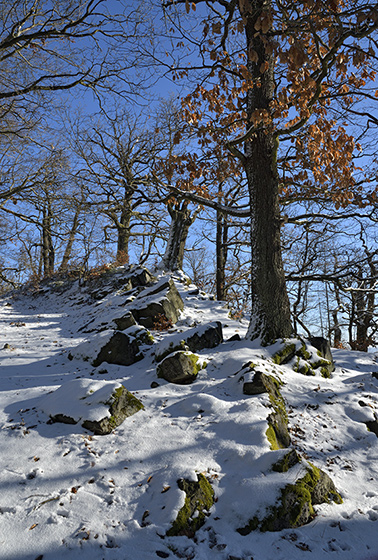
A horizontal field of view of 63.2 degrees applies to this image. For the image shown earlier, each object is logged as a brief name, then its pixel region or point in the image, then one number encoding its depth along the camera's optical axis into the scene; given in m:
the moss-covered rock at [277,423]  3.62
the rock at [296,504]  2.65
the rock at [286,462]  3.08
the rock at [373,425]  4.30
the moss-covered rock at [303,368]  5.72
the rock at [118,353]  6.34
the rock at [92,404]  3.81
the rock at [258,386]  4.48
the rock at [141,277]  12.63
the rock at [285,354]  5.69
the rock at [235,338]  6.90
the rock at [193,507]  2.58
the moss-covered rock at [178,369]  5.19
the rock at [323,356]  5.94
